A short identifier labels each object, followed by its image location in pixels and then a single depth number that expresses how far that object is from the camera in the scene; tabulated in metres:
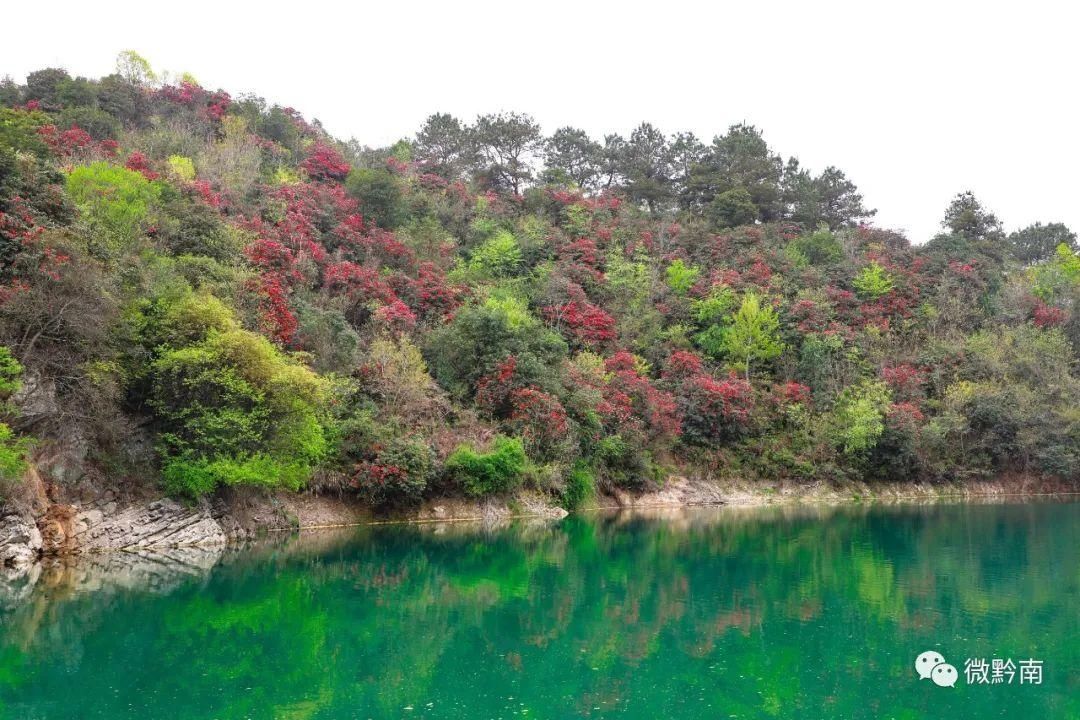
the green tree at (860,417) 50.03
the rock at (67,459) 25.31
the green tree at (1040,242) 83.81
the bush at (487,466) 36.69
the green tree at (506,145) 73.00
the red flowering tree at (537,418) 39.97
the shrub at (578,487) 42.66
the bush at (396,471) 33.88
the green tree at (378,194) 54.88
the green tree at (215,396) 27.61
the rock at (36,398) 24.69
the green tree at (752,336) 55.31
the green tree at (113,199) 31.66
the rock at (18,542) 22.52
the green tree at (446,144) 73.94
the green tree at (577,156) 78.06
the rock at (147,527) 25.67
